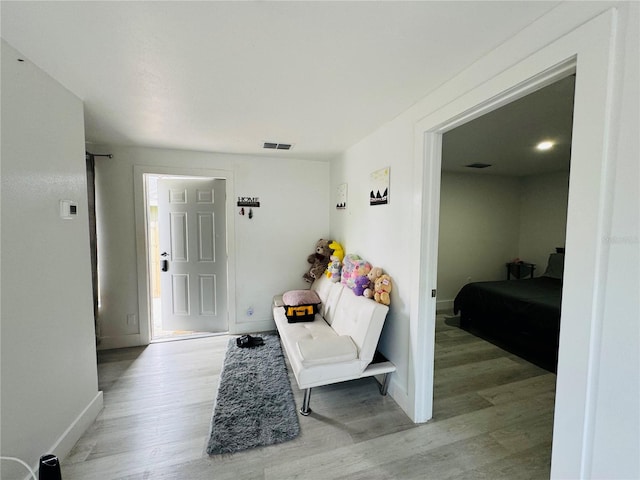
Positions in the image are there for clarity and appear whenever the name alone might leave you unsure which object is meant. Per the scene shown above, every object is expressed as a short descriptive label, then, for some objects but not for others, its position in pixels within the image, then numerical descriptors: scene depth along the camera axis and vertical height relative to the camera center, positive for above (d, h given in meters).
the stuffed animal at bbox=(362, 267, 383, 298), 2.42 -0.48
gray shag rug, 1.82 -1.41
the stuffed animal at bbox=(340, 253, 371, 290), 2.60 -0.43
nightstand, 4.84 -0.76
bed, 2.88 -1.01
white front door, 3.49 -0.39
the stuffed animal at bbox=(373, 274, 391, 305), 2.27 -0.54
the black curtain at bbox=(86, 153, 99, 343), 2.89 +0.05
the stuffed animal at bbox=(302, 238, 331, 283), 3.57 -0.47
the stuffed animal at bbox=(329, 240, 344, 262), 3.32 -0.30
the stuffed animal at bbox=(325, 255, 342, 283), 3.14 -0.51
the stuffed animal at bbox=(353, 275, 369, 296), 2.51 -0.54
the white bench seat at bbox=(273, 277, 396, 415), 2.04 -0.99
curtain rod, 2.90 +0.73
